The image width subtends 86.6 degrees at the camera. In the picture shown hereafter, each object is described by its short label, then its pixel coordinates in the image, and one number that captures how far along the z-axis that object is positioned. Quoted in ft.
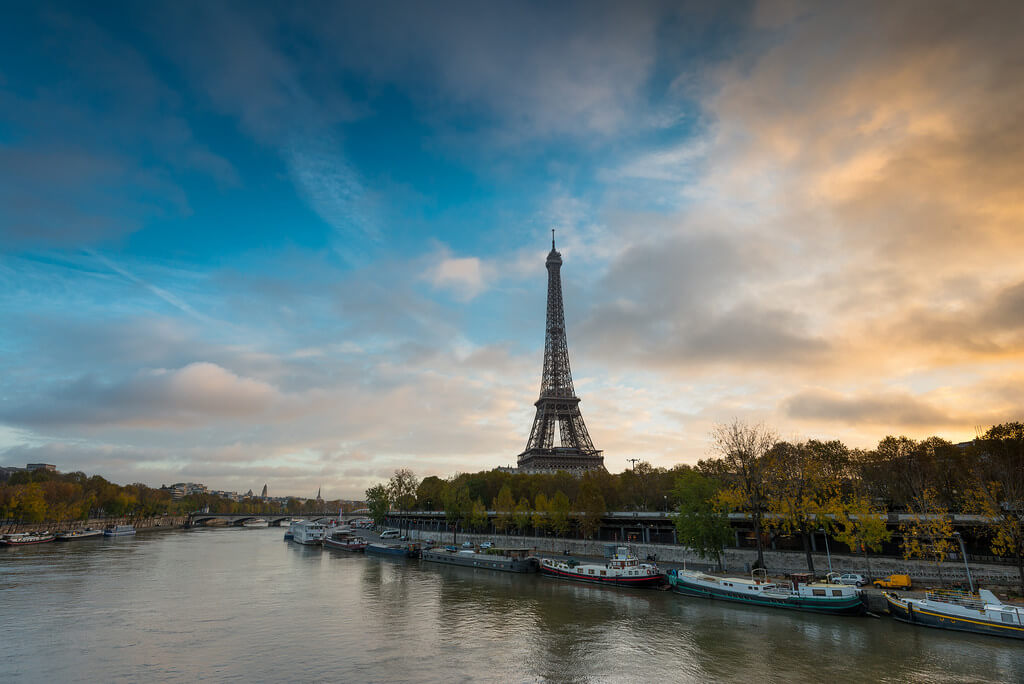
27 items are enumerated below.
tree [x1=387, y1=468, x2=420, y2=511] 409.90
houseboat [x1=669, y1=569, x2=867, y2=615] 128.88
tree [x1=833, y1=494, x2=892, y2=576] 156.04
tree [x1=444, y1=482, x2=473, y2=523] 333.01
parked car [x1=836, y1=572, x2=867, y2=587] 143.17
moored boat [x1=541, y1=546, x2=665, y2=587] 173.27
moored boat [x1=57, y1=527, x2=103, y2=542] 356.18
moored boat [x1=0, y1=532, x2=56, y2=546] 302.92
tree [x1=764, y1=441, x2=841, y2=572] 165.68
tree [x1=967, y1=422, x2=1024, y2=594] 122.79
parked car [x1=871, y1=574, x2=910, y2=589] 137.28
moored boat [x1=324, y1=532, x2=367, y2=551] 318.04
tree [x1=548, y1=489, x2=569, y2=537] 262.26
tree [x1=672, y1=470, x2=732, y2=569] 177.47
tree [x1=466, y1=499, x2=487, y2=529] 324.80
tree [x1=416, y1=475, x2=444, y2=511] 423.23
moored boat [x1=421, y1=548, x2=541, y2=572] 218.38
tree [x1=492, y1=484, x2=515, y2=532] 299.79
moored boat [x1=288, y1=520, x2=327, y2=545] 369.71
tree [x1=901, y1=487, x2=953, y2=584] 140.77
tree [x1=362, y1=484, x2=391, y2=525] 407.23
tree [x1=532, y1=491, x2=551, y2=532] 274.57
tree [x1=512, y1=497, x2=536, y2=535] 285.23
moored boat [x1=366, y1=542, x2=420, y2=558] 278.87
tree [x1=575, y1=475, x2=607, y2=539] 249.75
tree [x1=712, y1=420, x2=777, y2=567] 175.22
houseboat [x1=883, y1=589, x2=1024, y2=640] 103.14
